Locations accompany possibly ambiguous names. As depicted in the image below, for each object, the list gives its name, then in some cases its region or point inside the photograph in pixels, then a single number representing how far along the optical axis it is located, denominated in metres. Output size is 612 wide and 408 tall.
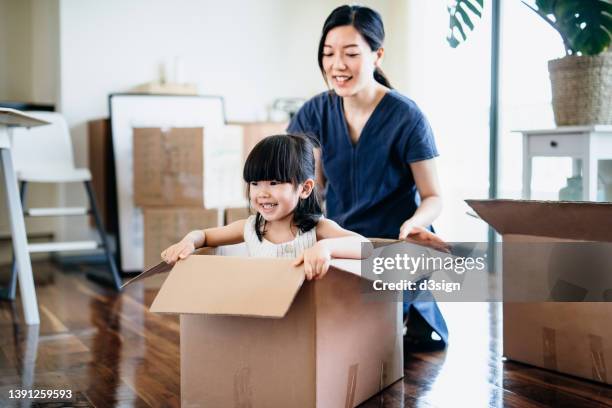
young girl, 1.65
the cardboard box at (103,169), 3.79
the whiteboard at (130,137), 3.73
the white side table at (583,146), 2.43
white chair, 3.33
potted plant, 2.36
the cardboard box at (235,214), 3.56
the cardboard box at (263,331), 1.36
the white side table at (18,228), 2.53
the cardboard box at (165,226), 3.44
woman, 2.01
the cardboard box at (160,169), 3.53
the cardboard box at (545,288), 1.70
